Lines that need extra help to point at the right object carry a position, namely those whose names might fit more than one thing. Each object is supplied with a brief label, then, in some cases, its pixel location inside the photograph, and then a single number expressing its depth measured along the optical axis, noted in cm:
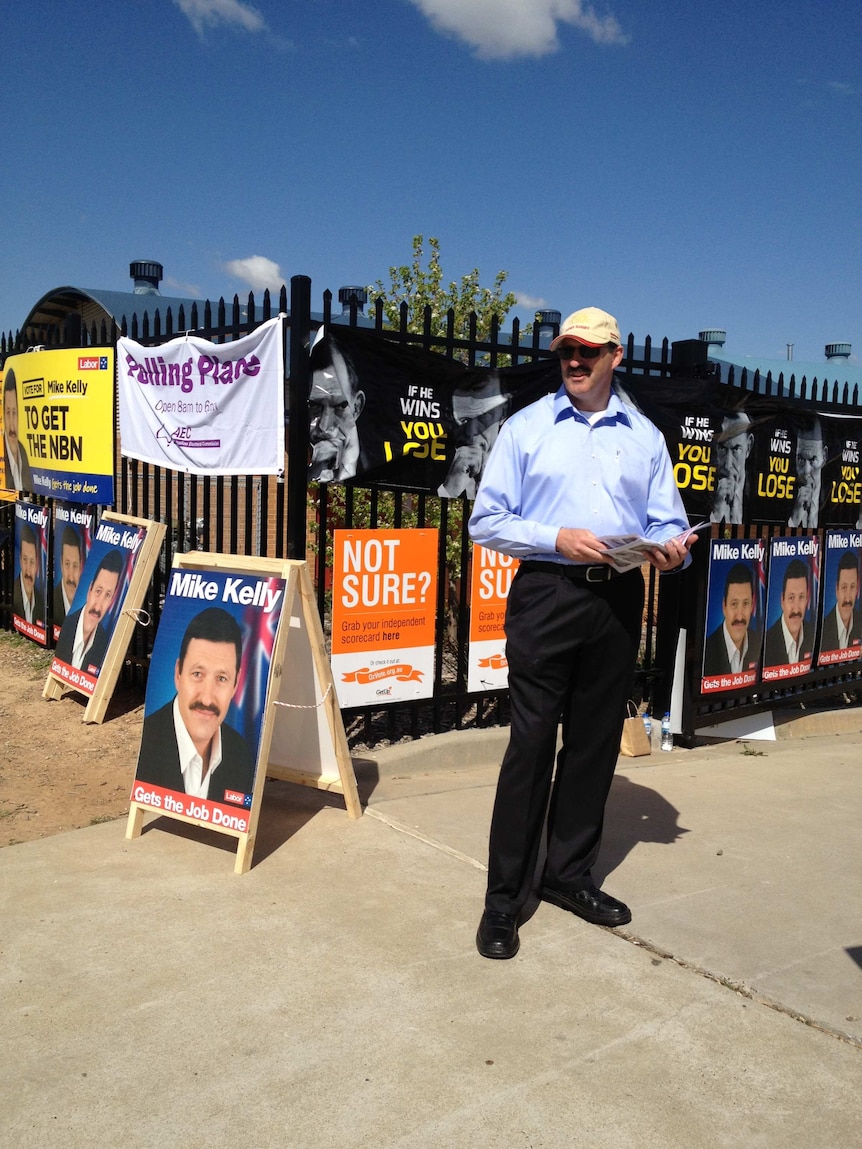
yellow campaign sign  711
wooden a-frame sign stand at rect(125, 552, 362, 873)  441
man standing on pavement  348
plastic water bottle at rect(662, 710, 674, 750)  658
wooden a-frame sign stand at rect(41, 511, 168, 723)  622
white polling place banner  528
